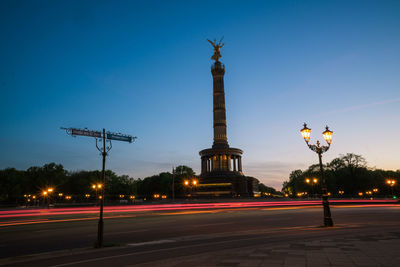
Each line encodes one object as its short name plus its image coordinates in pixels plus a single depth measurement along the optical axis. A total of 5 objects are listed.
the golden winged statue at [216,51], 80.00
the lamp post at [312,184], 98.19
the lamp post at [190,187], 66.19
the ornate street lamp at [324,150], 15.20
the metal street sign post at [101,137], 10.82
